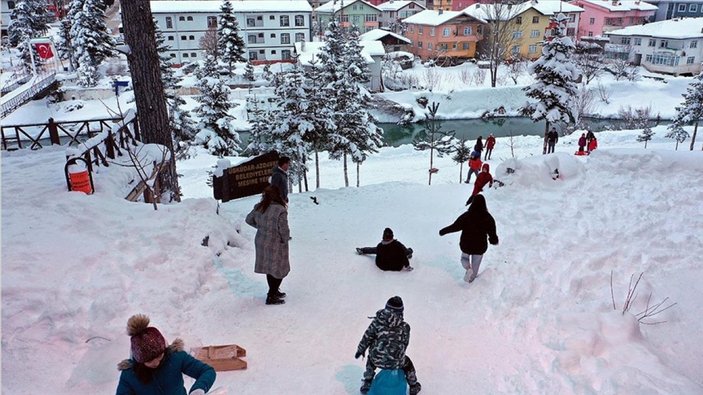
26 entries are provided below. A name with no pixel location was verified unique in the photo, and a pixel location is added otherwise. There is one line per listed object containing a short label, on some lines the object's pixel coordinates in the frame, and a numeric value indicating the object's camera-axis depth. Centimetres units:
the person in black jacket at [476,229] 669
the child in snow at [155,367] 292
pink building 6256
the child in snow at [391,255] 762
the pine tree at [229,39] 4306
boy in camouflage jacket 439
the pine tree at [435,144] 2727
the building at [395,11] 6688
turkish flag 3938
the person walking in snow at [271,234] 588
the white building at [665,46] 4897
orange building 5491
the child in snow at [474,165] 1576
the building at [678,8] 6625
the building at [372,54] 4662
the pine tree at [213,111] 2512
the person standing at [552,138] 2117
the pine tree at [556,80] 2288
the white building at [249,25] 5156
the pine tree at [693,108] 2781
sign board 981
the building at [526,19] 5456
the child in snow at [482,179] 1103
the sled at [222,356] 501
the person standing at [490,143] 2198
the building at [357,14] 6314
